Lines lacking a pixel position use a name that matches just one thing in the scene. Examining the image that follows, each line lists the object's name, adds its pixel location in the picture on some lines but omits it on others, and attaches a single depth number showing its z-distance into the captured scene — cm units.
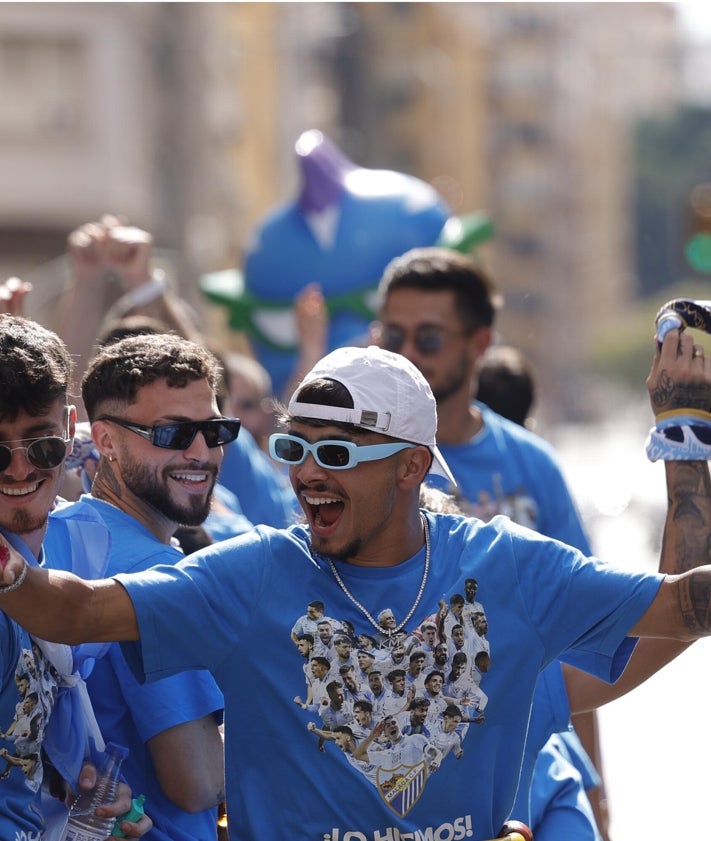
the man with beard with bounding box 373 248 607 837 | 1103
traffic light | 2752
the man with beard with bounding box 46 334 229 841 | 736
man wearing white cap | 661
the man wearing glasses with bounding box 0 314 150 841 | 648
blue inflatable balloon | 1795
